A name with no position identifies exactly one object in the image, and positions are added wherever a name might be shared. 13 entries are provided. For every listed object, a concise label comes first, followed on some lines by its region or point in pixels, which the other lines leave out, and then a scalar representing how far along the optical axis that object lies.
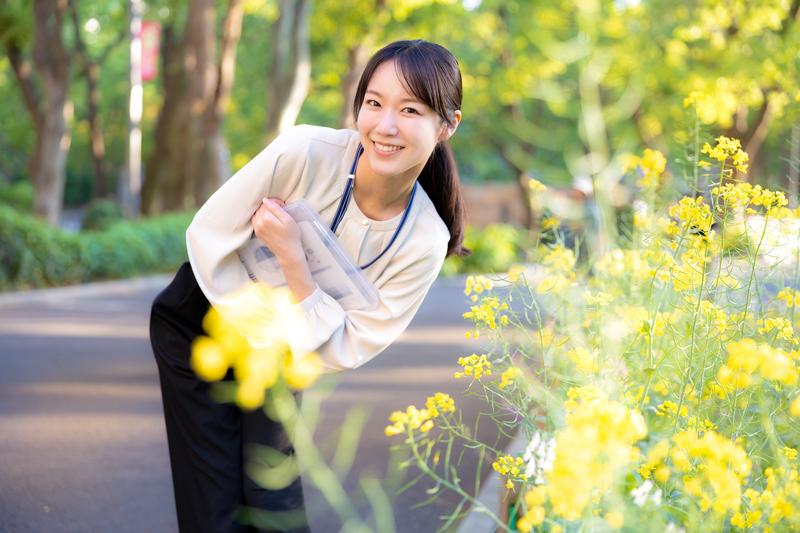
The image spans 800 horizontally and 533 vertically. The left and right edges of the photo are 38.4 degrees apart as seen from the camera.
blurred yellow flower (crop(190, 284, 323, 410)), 2.85
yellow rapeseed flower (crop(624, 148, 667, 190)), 4.58
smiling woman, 2.99
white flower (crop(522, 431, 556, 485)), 2.93
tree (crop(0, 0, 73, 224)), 18.66
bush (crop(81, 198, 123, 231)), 24.75
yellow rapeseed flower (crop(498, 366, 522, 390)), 2.89
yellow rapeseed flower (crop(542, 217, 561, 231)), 4.61
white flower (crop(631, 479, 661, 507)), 2.91
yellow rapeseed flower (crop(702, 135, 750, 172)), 3.25
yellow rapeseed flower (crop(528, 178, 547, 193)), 4.52
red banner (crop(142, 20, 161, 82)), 23.30
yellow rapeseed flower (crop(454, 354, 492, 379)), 3.02
